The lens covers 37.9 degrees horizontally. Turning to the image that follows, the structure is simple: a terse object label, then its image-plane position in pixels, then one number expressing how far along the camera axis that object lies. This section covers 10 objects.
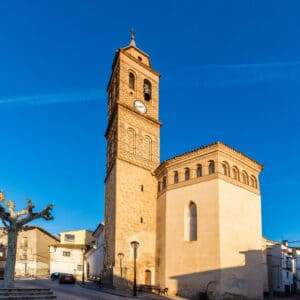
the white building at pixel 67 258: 63.25
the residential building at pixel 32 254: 65.62
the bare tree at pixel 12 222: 20.92
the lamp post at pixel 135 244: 28.33
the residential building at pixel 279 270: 44.03
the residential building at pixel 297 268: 50.71
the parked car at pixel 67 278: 38.59
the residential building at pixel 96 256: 48.28
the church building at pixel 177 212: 31.27
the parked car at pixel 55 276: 48.20
